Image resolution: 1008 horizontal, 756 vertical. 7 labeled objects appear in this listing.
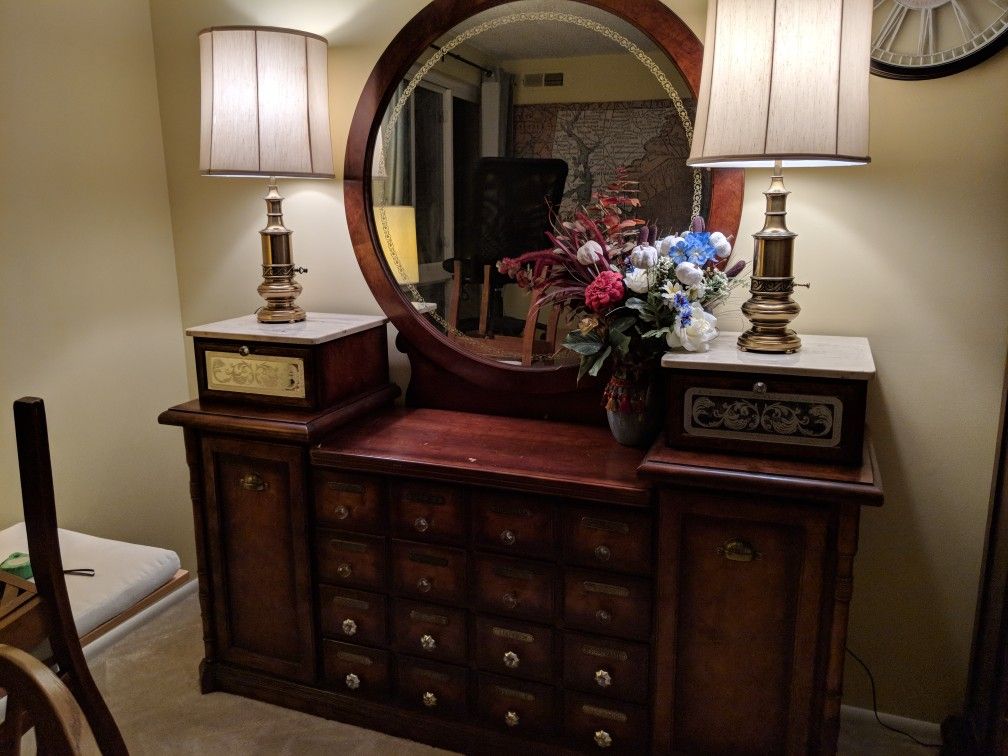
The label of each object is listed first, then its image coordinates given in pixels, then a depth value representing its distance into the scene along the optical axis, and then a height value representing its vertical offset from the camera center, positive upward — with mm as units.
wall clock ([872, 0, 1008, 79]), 1588 +369
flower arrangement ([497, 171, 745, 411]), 1610 -138
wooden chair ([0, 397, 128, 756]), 1015 -477
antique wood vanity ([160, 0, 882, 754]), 1544 -697
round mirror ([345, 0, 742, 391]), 1829 +142
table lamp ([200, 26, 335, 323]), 1887 +273
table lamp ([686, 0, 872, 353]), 1384 +240
